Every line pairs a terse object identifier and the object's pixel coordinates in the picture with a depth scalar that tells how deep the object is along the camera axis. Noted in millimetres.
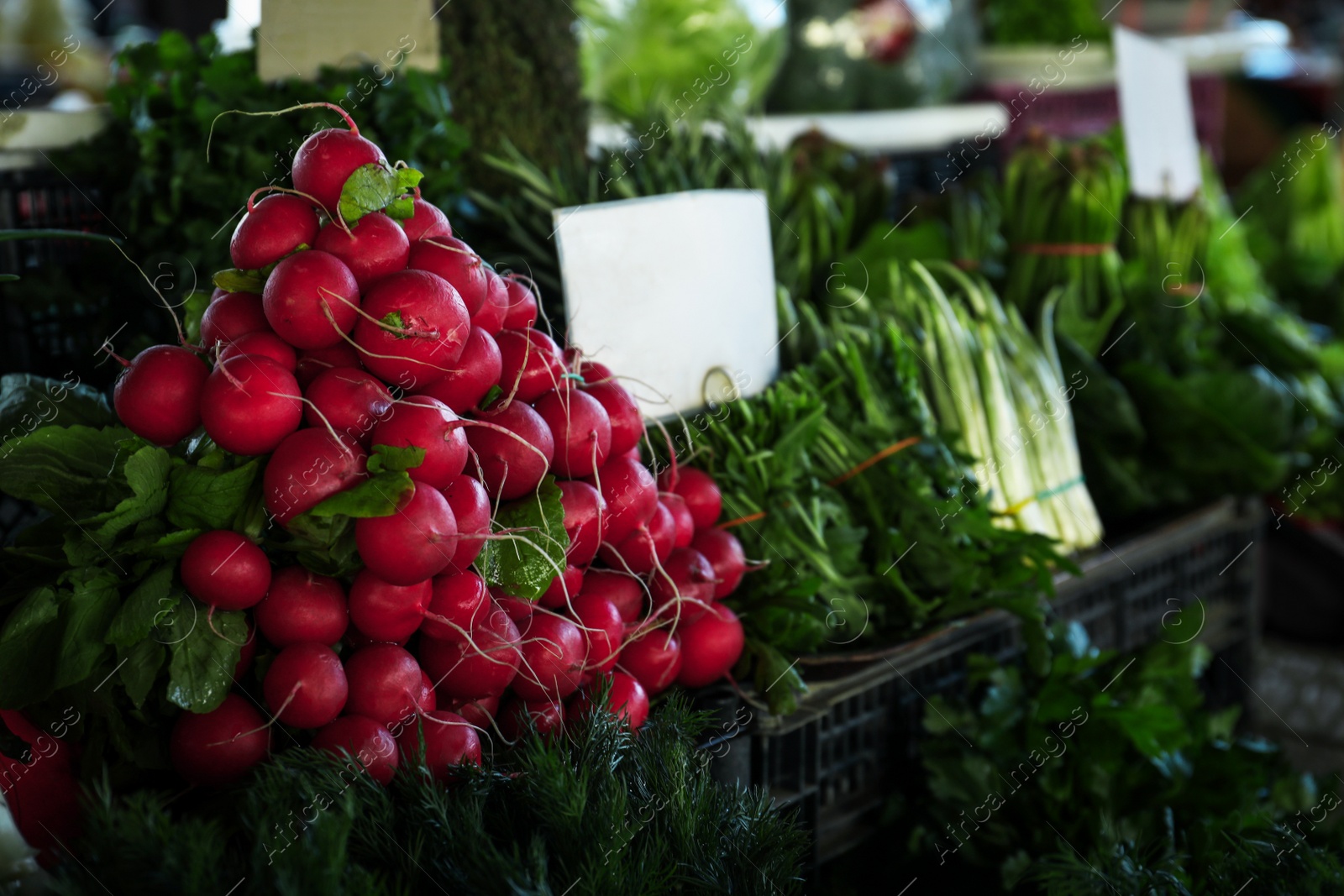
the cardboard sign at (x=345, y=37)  909
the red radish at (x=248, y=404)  722
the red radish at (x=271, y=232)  741
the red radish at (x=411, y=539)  722
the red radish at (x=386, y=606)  735
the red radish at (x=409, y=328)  731
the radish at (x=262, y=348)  729
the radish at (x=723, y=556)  836
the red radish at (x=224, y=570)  724
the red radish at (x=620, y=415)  795
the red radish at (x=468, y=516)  737
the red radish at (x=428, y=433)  729
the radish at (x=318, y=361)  742
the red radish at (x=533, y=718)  756
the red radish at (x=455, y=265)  753
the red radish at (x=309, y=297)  727
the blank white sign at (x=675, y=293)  865
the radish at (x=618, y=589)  794
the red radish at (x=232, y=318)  741
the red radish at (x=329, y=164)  745
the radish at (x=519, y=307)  790
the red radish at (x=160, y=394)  735
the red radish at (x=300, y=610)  734
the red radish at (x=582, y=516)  770
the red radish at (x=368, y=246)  742
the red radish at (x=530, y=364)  776
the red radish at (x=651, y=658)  799
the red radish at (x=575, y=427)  776
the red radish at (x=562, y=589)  773
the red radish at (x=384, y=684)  736
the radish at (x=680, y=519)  823
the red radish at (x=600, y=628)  777
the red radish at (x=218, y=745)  725
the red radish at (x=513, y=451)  759
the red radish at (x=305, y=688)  725
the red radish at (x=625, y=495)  786
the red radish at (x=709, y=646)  816
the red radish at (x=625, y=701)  769
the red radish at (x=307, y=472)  722
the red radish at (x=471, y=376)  749
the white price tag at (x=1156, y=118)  1229
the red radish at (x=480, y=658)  750
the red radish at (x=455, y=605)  744
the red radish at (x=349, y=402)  730
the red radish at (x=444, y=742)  737
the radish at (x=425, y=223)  762
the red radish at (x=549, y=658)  762
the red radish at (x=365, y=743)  726
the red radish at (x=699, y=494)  843
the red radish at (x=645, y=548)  794
